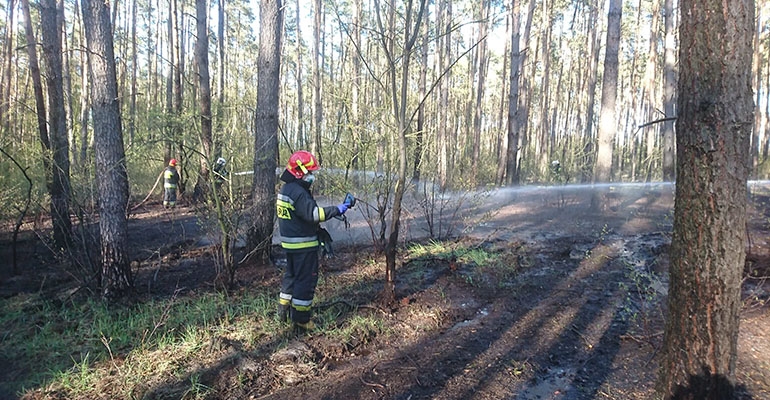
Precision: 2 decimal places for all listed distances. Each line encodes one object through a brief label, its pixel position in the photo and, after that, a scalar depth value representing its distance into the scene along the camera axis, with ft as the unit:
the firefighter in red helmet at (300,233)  13.00
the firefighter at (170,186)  41.39
